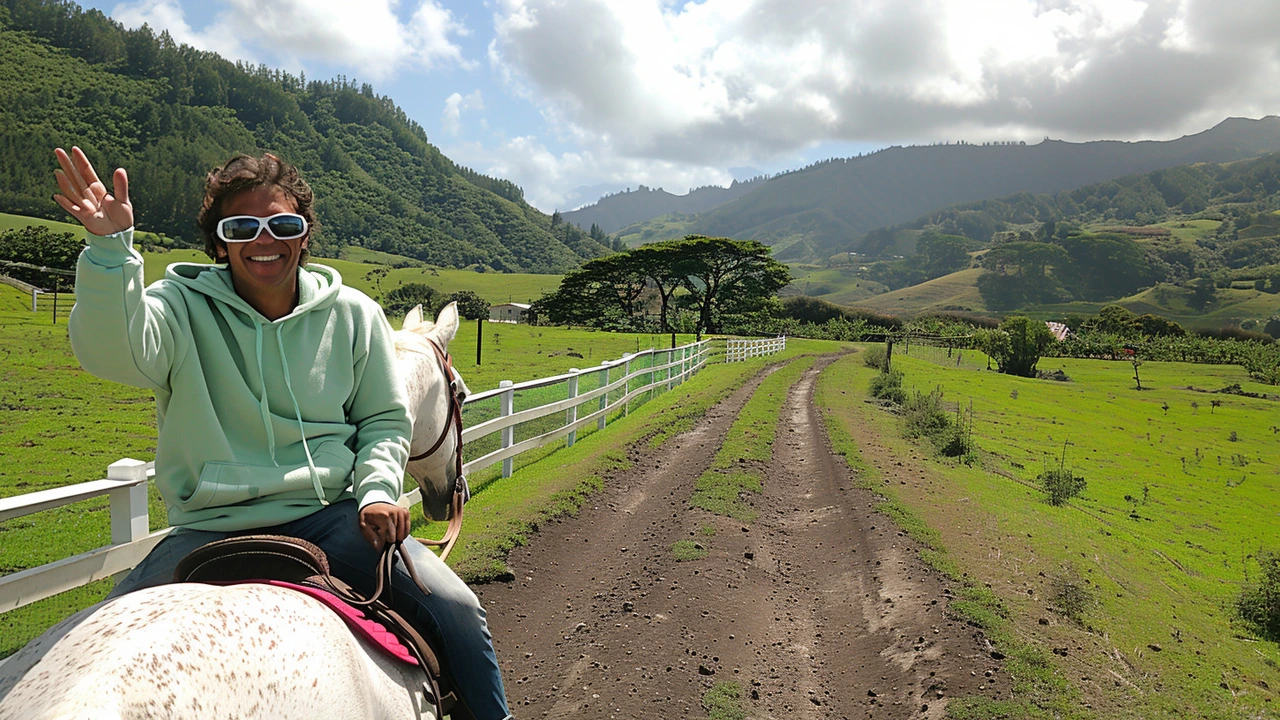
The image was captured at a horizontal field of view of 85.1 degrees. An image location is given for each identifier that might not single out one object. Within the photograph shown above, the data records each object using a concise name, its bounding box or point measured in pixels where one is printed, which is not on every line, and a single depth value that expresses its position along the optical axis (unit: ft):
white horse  4.34
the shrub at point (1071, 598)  18.22
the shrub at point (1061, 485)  38.11
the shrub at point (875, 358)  112.72
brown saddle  6.08
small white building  280.31
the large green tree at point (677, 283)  199.31
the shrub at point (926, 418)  53.24
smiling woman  5.72
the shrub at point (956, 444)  46.75
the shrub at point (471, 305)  223.86
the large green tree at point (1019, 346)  152.15
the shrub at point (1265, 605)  21.91
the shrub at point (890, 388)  72.35
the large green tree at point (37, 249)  199.93
